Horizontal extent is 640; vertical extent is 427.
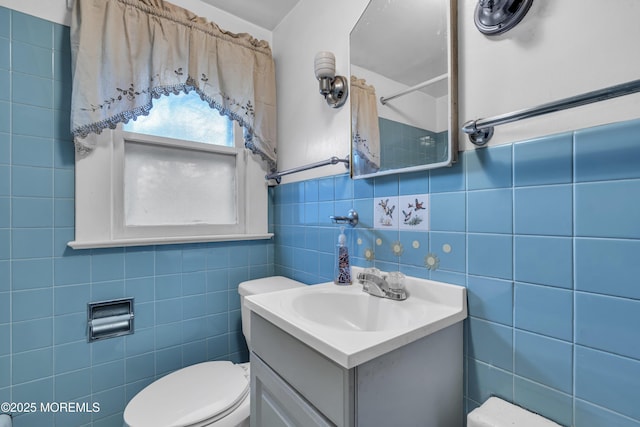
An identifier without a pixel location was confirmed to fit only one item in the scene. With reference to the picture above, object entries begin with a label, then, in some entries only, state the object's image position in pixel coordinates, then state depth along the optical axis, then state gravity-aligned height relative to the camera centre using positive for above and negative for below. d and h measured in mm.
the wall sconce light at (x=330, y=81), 1173 +578
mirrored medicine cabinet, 811 +430
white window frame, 1192 +34
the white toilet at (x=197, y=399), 926 -691
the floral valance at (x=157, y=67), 1145 +700
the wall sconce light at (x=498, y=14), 679 +506
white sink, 838 -318
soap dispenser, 1078 -207
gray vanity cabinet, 553 -398
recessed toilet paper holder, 1211 -478
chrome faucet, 882 -252
